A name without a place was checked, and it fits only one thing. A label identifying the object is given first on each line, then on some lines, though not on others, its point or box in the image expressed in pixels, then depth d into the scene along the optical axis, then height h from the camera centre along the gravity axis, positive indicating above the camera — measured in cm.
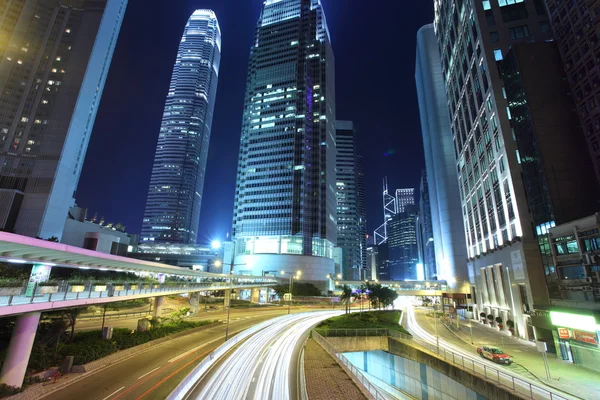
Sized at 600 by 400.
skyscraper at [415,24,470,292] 10881 +5013
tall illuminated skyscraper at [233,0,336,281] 13100 +6344
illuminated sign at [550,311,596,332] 3175 -346
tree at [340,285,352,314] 6016 -218
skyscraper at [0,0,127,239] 9150 +6125
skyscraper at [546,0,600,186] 4534 +3752
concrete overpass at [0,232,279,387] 1795 -124
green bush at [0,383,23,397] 1795 -727
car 3094 -726
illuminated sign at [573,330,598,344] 3091 -495
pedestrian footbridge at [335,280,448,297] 11200 -66
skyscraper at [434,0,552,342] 4684 +2572
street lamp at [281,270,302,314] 12135 +311
